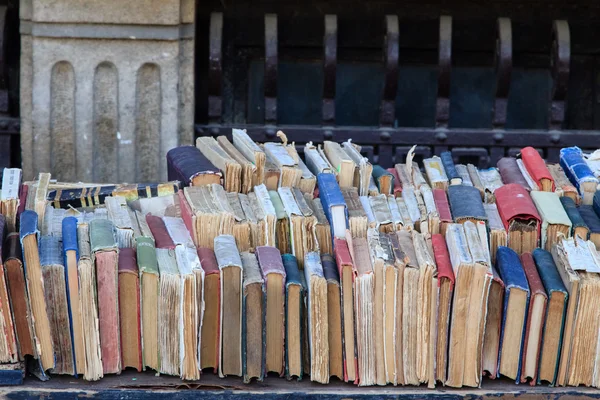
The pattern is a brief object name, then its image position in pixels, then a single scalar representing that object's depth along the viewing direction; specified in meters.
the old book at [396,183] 7.71
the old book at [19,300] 6.41
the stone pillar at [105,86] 10.66
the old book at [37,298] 6.41
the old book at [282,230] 7.05
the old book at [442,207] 7.06
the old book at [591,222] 7.14
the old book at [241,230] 6.97
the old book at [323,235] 7.06
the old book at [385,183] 7.78
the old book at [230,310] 6.57
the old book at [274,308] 6.61
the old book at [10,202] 6.99
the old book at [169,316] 6.51
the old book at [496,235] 7.07
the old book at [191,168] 7.45
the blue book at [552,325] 6.62
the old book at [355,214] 6.98
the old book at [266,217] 6.97
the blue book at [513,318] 6.63
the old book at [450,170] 7.75
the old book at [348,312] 6.61
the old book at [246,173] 7.47
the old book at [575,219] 7.11
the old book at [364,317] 6.55
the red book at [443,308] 6.53
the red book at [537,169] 7.76
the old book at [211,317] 6.57
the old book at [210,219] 6.92
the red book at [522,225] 7.14
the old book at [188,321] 6.45
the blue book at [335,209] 7.01
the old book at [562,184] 7.72
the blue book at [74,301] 6.45
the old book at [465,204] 7.09
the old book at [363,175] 7.61
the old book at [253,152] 7.46
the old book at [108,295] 6.48
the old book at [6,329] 6.32
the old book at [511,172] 7.86
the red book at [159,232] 6.97
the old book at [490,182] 7.68
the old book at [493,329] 6.68
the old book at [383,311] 6.50
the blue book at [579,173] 7.82
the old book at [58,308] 6.45
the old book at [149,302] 6.57
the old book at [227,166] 7.44
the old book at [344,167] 7.60
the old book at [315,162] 7.68
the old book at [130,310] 6.56
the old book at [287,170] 7.48
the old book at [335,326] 6.66
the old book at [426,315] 6.50
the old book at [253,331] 6.63
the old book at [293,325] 6.66
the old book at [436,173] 7.69
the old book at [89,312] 6.43
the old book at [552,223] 7.11
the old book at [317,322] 6.56
